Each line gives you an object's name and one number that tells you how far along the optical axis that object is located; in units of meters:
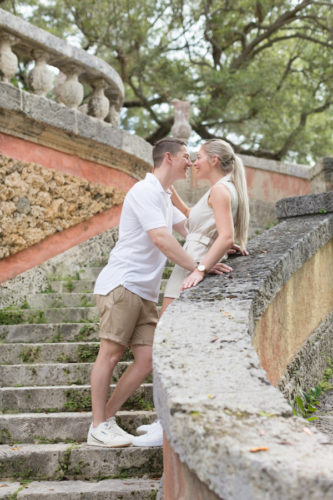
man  2.90
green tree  13.02
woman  2.90
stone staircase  2.75
